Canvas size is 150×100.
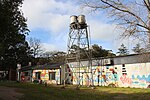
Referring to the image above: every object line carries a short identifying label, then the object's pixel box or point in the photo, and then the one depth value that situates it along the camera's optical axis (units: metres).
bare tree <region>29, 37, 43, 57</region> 38.61
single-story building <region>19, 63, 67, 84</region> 21.88
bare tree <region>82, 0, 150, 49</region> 8.37
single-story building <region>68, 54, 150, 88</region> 15.50
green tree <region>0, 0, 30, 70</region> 7.01
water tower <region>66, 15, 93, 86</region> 16.95
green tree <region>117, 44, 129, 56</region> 44.86
